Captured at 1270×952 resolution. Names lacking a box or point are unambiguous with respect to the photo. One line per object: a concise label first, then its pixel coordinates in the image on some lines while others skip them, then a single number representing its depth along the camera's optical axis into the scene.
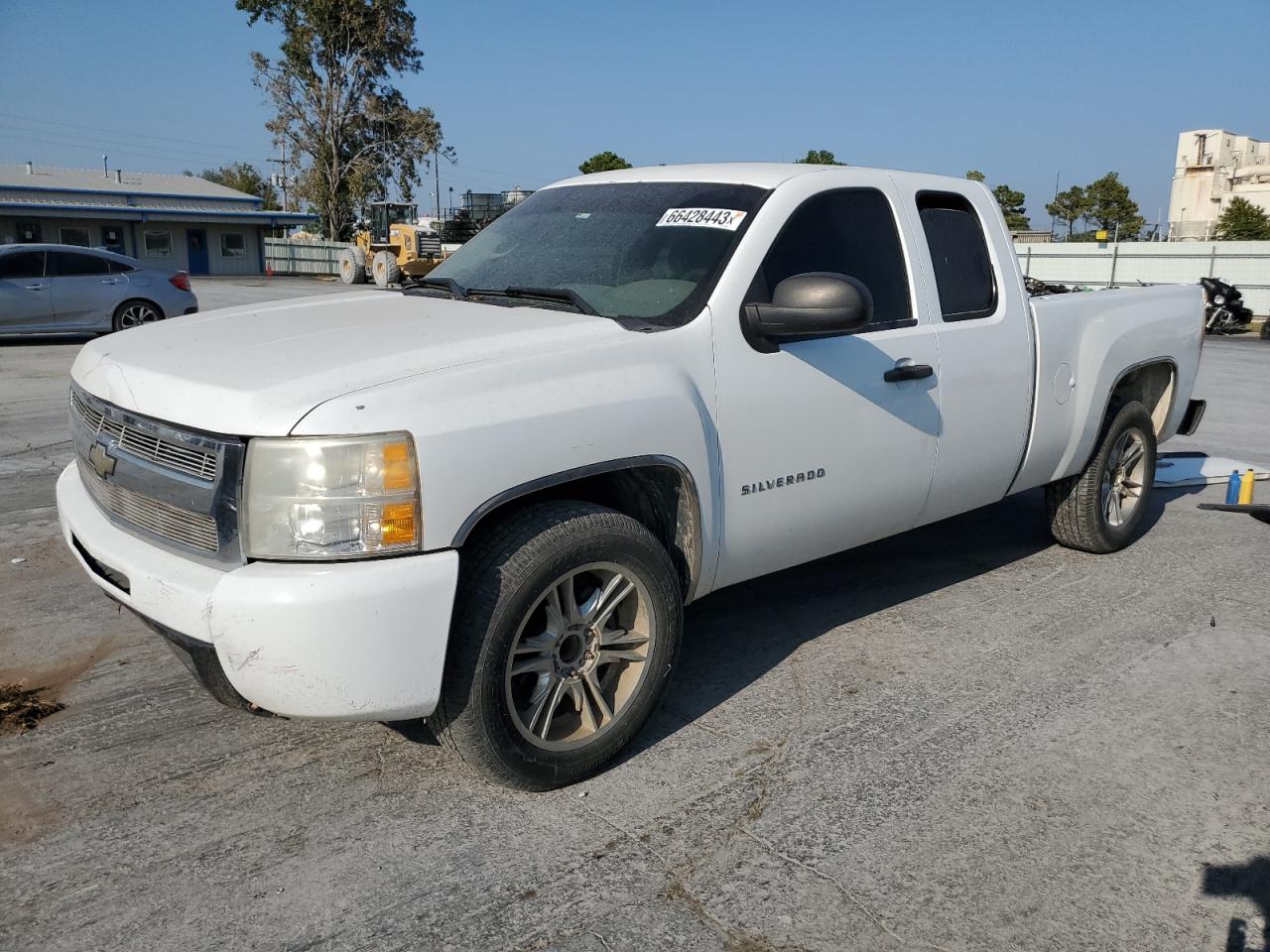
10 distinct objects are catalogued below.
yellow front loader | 24.69
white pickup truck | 2.78
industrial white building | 62.38
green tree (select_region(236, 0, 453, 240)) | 52.47
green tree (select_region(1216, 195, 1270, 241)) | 46.31
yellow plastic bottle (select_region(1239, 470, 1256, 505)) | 6.94
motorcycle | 23.83
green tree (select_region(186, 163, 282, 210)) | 96.69
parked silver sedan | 15.73
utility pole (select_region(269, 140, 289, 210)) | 56.02
